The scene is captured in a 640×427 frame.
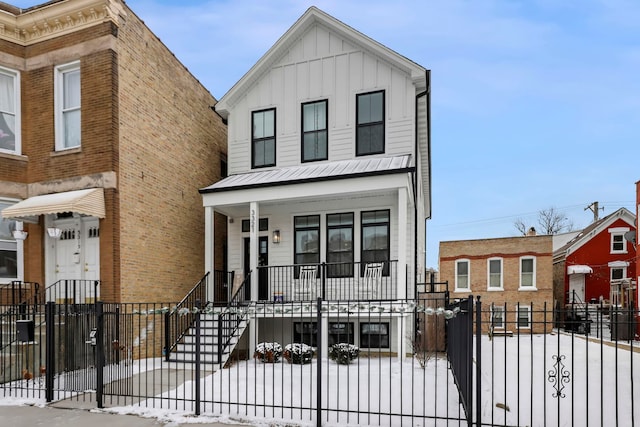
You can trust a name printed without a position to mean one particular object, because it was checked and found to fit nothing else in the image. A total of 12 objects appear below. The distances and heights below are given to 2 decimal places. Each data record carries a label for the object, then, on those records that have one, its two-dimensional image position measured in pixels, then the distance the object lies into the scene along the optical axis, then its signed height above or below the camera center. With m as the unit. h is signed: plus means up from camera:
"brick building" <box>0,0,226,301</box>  10.98 +2.20
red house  27.47 -1.73
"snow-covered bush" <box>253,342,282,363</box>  10.55 -2.91
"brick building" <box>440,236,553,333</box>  24.59 -2.32
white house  12.09 +2.14
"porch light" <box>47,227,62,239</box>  11.06 +0.03
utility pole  36.84 +1.97
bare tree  48.28 +1.01
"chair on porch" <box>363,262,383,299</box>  11.98 -1.20
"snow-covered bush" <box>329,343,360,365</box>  10.21 -2.86
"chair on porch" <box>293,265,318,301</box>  12.61 -1.47
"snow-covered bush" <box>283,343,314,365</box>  10.41 -2.90
